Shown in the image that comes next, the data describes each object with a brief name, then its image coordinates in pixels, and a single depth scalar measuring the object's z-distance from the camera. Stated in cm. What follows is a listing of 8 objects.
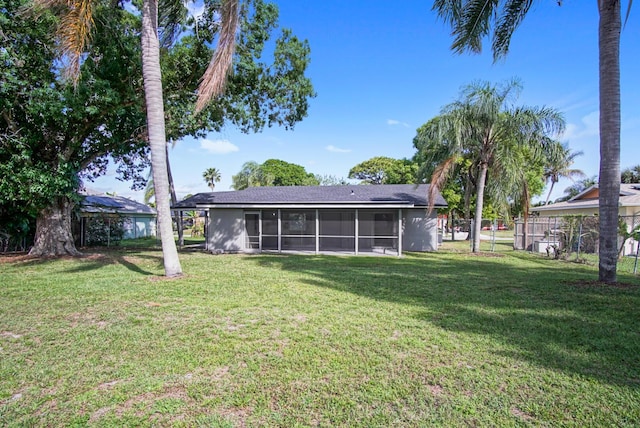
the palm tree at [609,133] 773
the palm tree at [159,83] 868
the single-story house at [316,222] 1631
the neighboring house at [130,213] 2192
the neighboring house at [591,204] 1816
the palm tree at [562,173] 3657
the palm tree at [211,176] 5278
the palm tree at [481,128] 1387
